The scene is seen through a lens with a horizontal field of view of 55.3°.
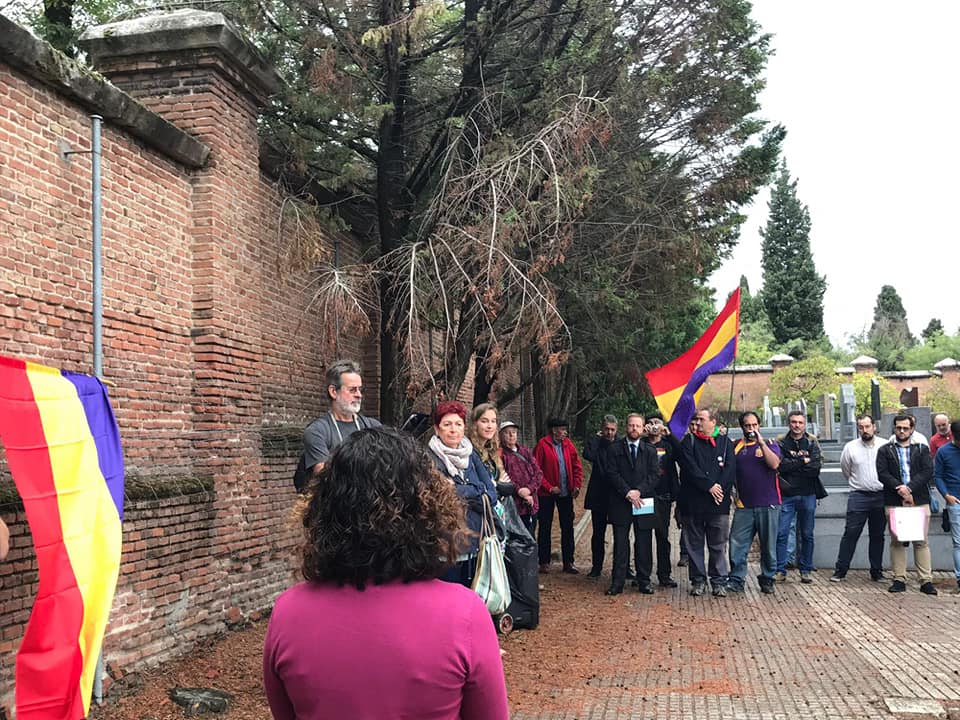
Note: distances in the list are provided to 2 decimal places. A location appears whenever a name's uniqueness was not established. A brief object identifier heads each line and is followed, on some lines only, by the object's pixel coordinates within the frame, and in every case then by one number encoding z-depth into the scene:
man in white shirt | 10.75
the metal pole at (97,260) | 6.32
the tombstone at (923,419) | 15.13
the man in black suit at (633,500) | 10.40
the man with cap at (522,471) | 9.90
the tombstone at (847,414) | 22.62
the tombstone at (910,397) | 24.56
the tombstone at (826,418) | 29.47
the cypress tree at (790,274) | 67.00
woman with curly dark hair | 1.89
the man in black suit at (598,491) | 11.12
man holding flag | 10.34
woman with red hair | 6.61
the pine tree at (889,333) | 69.19
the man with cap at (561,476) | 11.97
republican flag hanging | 4.30
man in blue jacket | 10.19
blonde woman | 7.79
